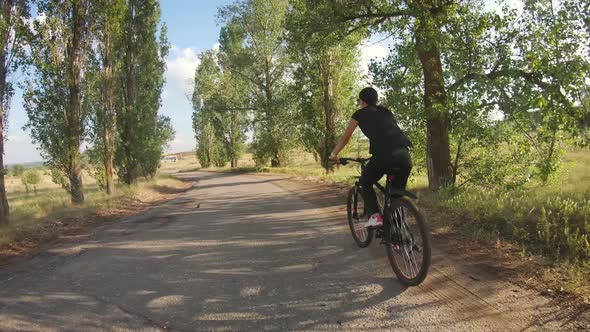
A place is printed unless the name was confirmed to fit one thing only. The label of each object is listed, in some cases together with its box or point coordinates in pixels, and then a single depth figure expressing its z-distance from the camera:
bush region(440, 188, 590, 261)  4.90
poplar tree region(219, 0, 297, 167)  31.78
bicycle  4.06
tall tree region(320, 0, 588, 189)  7.93
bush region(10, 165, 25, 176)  49.74
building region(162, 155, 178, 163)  130.41
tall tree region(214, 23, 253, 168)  34.19
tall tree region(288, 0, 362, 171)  24.58
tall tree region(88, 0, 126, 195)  17.08
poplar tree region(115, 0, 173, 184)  22.80
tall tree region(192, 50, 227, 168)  35.84
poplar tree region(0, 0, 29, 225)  9.72
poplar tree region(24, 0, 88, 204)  14.03
